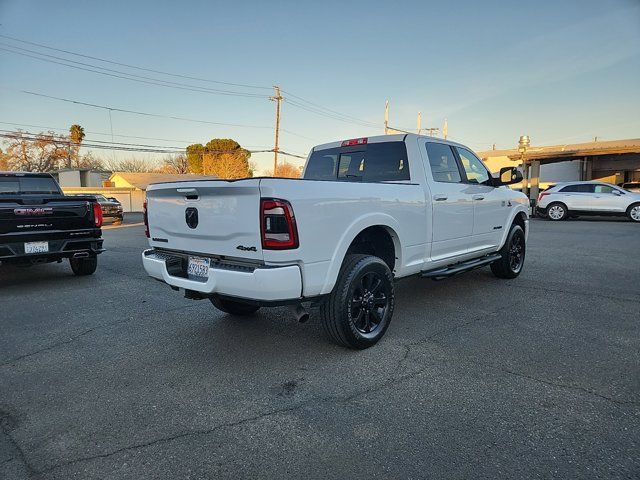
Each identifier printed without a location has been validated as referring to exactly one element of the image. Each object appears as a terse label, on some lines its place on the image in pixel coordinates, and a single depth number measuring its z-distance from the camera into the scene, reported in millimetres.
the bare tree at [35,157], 53750
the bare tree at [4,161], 51656
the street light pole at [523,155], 22719
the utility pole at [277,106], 36125
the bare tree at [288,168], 64831
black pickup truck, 5938
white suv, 17062
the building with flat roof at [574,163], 23094
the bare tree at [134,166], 72769
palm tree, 61819
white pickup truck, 2965
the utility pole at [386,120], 38312
